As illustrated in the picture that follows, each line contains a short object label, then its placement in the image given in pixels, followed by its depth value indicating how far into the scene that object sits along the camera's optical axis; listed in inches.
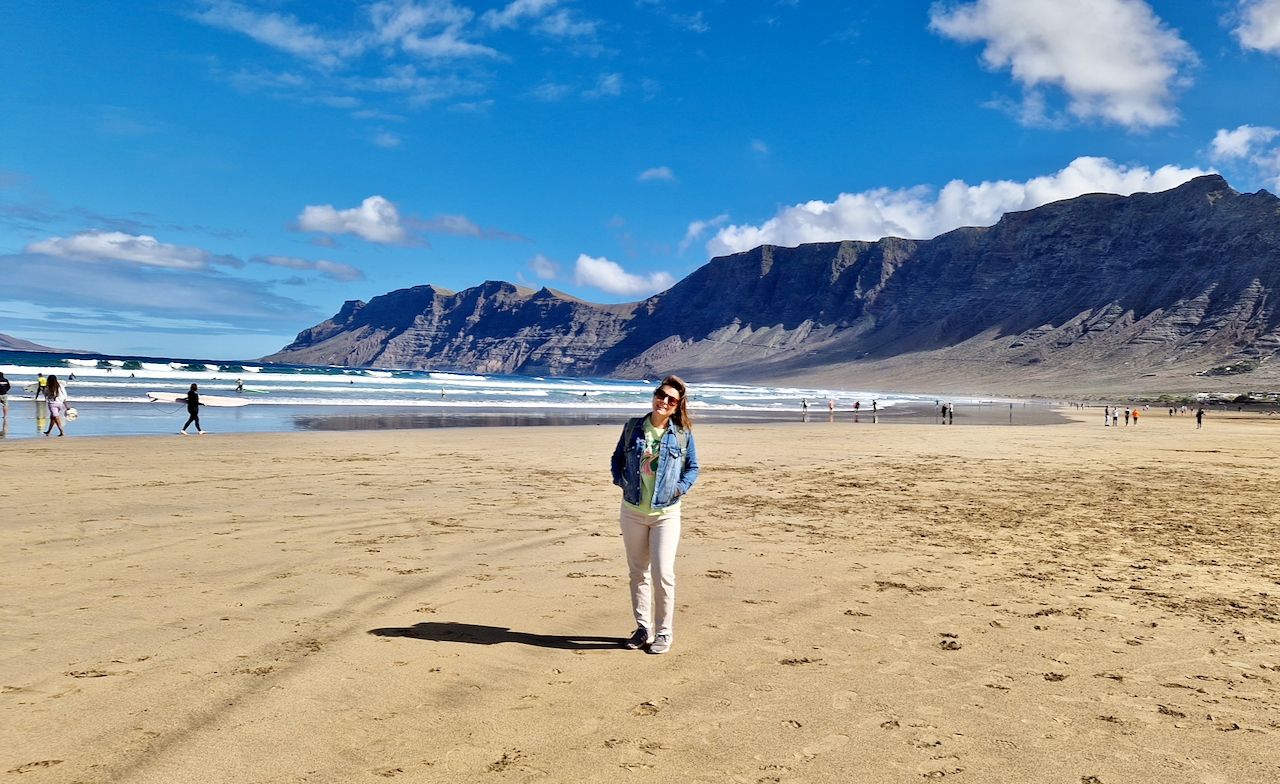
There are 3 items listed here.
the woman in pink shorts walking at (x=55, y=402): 690.8
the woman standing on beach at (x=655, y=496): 190.9
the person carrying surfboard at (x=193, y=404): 769.1
